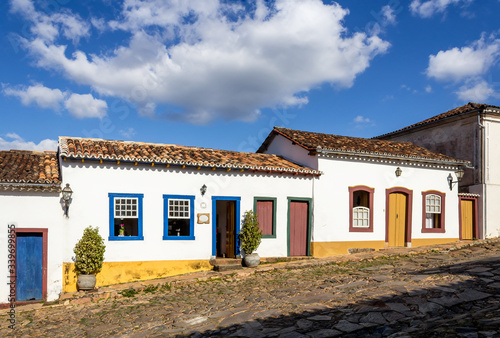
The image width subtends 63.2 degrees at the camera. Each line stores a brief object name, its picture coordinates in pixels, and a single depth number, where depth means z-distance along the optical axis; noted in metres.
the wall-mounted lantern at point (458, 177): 18.72
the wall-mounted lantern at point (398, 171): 17.58
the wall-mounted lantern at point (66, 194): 12.04
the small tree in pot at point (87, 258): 12.10
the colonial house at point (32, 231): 11.63
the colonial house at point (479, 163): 19.00
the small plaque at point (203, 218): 14.30
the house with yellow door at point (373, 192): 16.31
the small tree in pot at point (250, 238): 14.51
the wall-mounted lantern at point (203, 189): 14.25
